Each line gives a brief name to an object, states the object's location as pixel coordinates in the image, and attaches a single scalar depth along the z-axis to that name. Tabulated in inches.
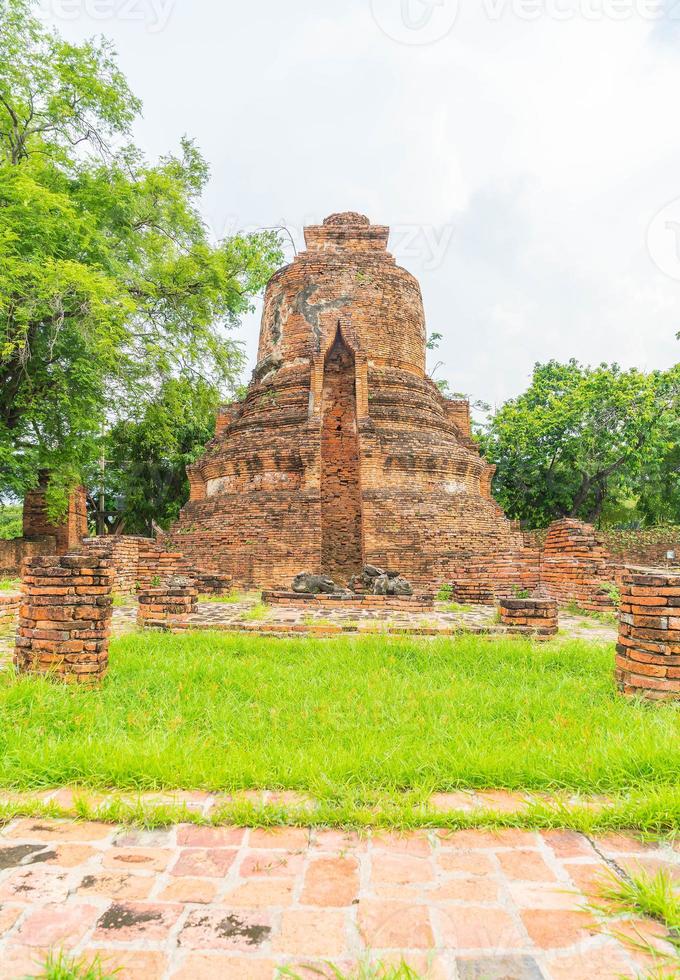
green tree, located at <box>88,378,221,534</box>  829.2
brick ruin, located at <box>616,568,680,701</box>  130.7
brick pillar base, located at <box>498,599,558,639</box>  228.1
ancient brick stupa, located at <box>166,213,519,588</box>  421.7
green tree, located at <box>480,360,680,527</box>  709.9
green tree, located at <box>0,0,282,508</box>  389.4
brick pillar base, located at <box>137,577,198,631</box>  234.2
